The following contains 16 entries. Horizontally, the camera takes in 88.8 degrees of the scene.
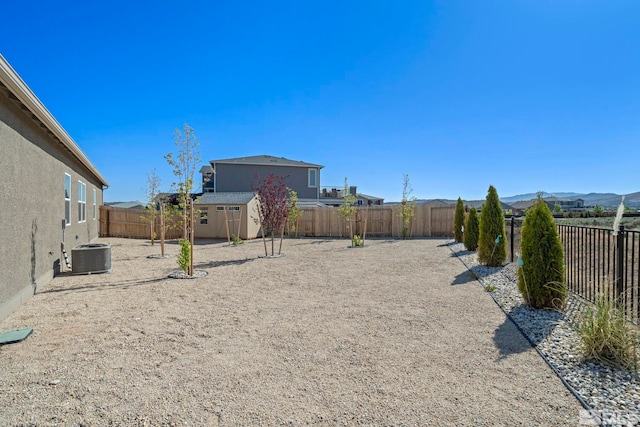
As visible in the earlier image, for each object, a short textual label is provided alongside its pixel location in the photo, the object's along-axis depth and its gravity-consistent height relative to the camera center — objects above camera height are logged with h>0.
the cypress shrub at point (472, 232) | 11.55 -0.62
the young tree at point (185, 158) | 10.42 +1.81
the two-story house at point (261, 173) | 25.14 +3.22
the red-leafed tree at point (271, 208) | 11.56 +0.21
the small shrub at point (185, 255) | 7.98 -1.04
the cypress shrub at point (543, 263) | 4.89 -0.74
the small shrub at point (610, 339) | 3.09 -1.20
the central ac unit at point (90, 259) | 8.12 -1.16
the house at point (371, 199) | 37.58 +1.75
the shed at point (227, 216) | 17.86 -0.12
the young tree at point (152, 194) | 14.99 +0.93
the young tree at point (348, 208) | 17.50 +0.33
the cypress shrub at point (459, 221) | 14.97 -0.30
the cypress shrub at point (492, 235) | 8.66 -0.54
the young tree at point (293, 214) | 15.98 +0.00
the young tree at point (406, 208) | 18.45 +0.35
